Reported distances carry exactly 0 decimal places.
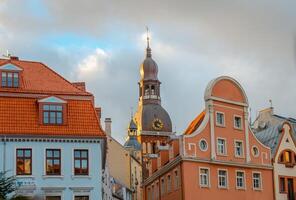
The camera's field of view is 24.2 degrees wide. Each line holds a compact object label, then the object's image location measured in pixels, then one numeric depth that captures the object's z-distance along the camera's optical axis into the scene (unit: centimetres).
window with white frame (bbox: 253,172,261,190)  7462
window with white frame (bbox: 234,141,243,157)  7431
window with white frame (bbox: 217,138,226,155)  7262
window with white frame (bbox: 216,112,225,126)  7313
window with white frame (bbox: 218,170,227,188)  7200
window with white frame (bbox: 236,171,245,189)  7338
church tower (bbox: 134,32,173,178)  16375
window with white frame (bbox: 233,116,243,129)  7481
